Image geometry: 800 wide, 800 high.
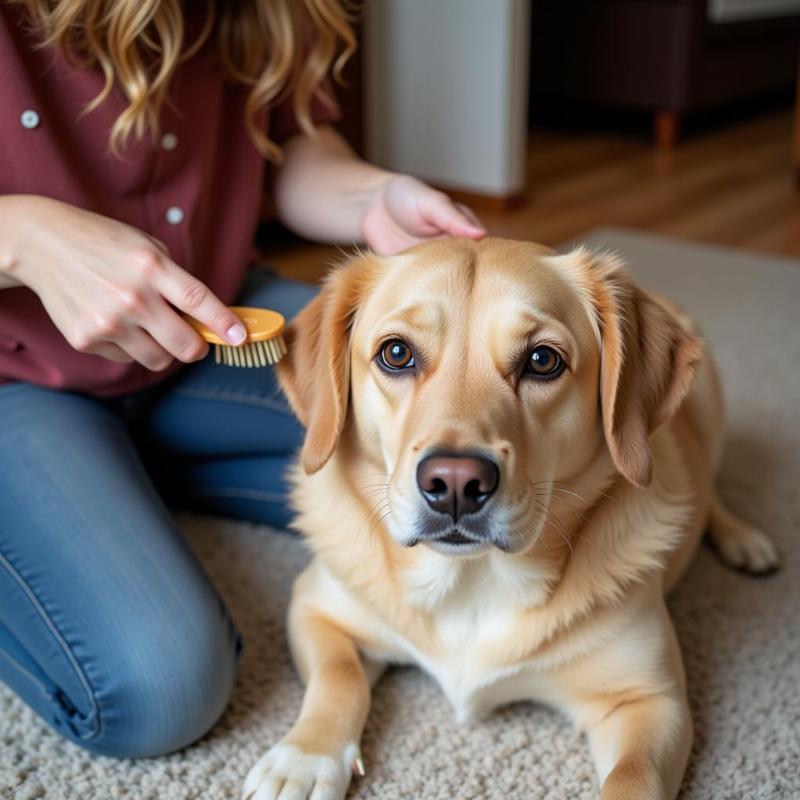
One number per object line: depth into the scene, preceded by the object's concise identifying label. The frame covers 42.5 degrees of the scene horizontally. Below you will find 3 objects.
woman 1.23
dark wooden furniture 4.85
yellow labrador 1.17
